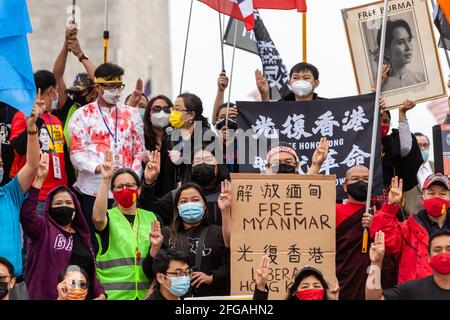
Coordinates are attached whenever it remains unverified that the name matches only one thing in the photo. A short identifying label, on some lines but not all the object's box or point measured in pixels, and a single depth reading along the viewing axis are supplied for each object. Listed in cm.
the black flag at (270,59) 1441
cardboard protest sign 1138
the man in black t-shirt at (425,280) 1061
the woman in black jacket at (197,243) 1170
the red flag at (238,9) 1373
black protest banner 1286
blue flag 1167
